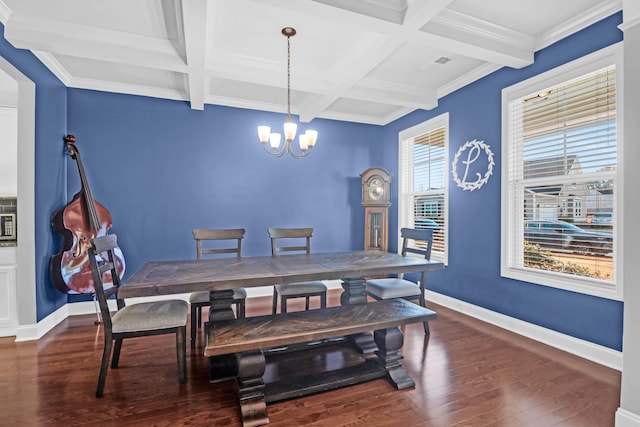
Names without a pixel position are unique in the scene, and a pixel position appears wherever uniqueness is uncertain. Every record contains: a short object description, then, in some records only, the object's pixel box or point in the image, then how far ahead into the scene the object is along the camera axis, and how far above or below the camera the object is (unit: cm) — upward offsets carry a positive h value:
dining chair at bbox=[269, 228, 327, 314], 296 -73
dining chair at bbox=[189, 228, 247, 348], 271 -73
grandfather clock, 467 +8
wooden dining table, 196 -44
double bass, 307 -28
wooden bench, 181 -76
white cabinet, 290 -76
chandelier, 276 +70
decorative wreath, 333 +48
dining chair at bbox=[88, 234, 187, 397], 201 -73
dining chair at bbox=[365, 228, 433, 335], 288 -71
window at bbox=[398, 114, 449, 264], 406 +44
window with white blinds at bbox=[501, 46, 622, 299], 241 +28
